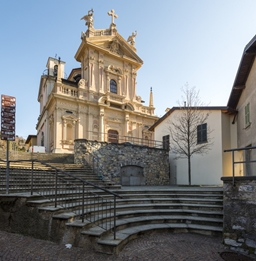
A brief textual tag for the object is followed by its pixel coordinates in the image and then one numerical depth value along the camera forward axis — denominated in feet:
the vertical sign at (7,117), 21.13
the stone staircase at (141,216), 17.63
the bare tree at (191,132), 50.42
